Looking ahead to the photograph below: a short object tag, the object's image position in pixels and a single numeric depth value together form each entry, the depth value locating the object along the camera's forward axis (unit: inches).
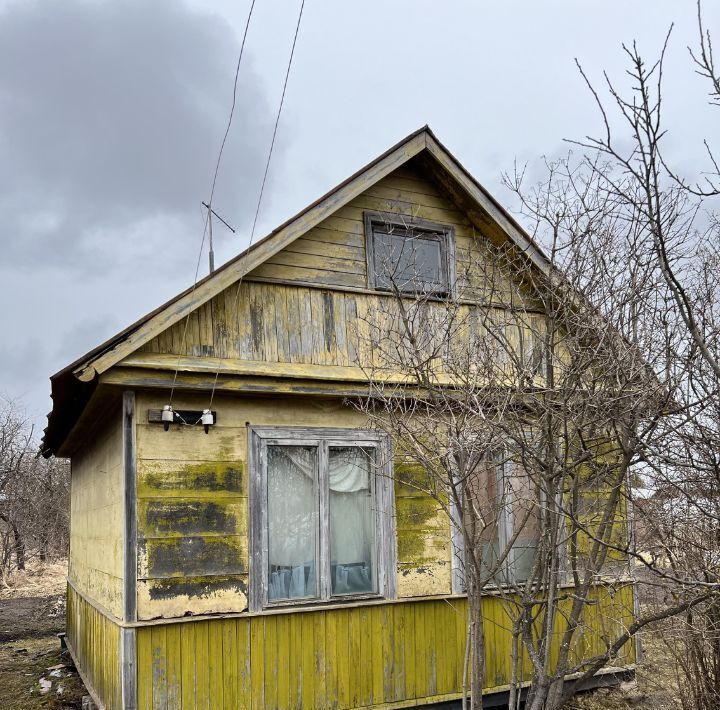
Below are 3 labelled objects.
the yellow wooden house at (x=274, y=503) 263.0
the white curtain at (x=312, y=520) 284.5
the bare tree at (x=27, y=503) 927.7
